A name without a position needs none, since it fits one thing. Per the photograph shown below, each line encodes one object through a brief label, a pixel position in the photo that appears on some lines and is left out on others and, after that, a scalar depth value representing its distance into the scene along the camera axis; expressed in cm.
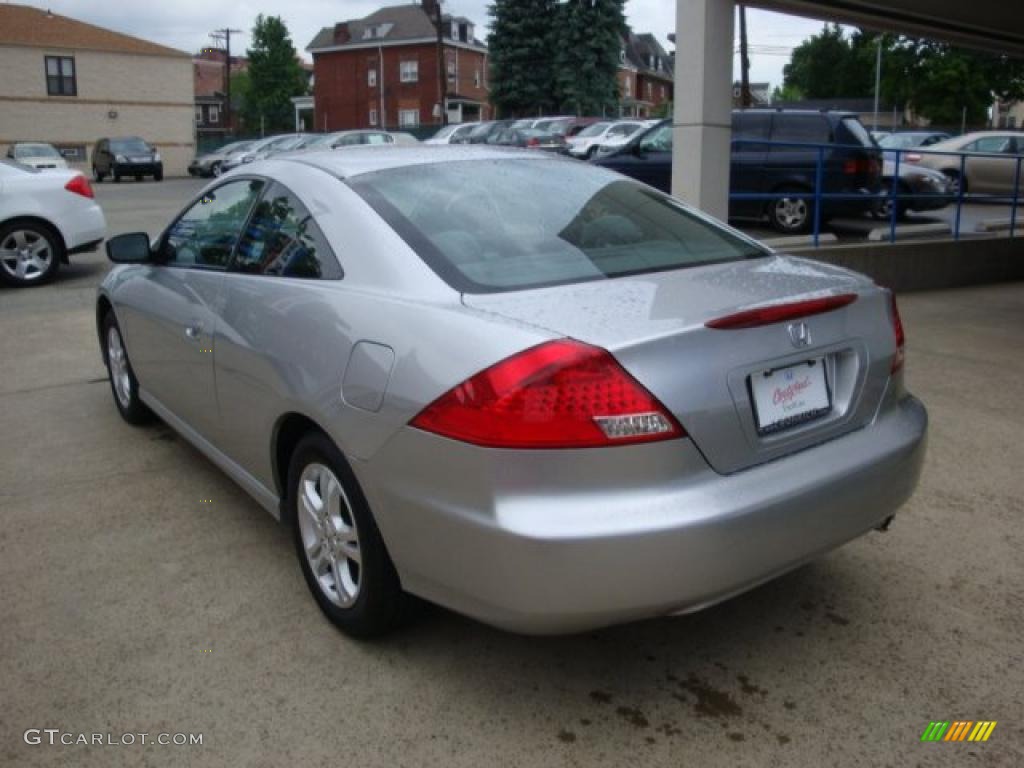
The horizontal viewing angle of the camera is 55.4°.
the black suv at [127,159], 3716
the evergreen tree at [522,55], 5012
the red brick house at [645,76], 8338
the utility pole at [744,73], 3868
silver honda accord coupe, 238
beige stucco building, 4616
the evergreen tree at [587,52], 4931
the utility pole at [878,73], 6134
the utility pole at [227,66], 7125
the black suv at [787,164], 1191
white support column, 812
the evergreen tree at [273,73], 7625
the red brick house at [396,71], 6606
